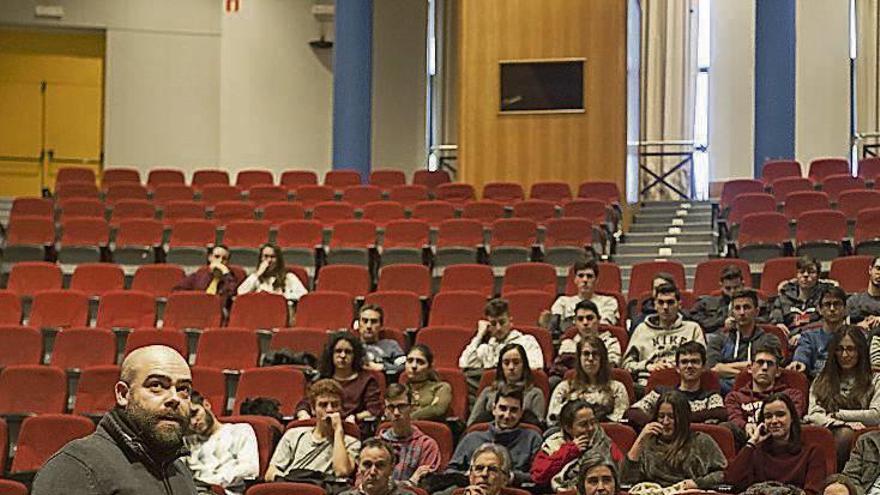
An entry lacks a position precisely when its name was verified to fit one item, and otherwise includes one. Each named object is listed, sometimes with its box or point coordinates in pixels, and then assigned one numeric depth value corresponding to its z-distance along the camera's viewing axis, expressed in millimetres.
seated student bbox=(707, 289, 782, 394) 8203
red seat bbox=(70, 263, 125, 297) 10727
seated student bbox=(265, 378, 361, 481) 7113
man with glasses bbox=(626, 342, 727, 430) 7234
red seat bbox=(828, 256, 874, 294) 9562
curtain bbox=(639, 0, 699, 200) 18281
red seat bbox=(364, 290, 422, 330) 9766
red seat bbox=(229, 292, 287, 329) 9805
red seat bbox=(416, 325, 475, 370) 8953
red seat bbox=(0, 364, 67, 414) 8438
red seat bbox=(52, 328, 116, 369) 9133
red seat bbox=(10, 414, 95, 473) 7465
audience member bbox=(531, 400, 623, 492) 6711
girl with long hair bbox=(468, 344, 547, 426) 7648
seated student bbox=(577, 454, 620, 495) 5961
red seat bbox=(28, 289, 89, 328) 10016
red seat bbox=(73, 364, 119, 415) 8469
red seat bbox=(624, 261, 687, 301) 10203
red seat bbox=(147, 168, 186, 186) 14909
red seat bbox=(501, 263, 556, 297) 10344
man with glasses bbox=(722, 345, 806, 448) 7250
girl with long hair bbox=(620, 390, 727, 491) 6621
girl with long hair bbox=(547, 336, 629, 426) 7594
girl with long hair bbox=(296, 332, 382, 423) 7996
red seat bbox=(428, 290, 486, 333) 9656
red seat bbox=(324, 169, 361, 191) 14289
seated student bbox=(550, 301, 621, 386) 8398
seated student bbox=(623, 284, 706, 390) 8336
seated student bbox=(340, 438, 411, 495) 6336
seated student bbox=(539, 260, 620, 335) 9227
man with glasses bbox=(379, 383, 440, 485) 7094
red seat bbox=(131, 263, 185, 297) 10656
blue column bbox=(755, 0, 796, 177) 14516
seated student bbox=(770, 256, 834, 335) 8820
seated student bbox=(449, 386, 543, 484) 7070
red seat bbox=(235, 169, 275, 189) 14875
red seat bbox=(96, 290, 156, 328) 9961
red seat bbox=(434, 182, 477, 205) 13555
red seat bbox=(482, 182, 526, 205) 13336
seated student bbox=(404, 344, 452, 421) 7867
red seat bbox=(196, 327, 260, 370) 9062
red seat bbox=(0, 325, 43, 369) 9258
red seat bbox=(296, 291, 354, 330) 9711
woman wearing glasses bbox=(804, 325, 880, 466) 7145
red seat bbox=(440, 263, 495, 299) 10352
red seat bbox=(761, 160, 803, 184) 13672
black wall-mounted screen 14336
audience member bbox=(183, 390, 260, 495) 7023
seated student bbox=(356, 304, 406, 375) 8688
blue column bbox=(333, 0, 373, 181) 14859
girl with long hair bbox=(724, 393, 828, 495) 6445
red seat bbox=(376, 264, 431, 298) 10453
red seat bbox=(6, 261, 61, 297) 10789
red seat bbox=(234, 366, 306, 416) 8352
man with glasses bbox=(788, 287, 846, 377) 7980
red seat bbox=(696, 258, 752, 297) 10078
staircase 12312
